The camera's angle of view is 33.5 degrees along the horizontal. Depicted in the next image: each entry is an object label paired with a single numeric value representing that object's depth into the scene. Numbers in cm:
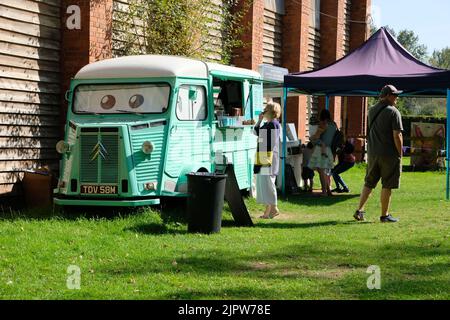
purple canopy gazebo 1430
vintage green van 1080
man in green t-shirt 1152
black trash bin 1024
